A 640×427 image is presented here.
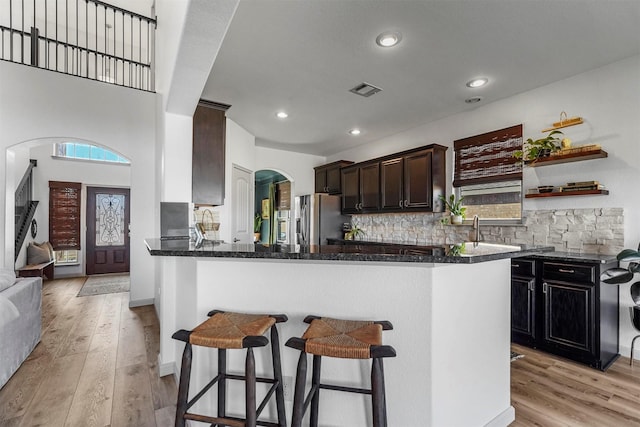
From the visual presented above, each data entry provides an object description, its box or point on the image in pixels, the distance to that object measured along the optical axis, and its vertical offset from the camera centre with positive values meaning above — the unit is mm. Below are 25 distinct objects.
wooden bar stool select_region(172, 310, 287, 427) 1272 -608
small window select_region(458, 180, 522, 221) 3586 +206
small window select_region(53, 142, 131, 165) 6340 +1335
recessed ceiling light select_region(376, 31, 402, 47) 2428 +1430
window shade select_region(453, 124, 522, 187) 3590 +739
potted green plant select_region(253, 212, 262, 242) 8625 -266
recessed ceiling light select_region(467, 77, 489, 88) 3180 +1411
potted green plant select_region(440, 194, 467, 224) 4008 +114
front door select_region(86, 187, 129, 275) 6656 -308
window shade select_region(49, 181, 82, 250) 6242 +25
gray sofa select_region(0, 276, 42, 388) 2221 -863
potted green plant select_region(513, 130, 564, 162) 3143 +722
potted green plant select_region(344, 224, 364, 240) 5621 -303
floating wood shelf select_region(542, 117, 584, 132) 3043 +942
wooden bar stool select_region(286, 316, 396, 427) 1191 -516
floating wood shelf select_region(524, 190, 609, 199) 2855 +230
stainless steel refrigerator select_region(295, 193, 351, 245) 5531 -44
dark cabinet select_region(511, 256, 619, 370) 2588 -837
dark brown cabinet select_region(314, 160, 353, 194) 5805 +768
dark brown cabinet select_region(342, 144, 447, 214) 4172 +509
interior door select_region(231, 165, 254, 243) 4781 +185
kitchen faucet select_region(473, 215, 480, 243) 1983 -61
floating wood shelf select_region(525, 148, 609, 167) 2832 +572
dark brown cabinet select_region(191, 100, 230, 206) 3164 +658
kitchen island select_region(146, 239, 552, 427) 1472 -474
